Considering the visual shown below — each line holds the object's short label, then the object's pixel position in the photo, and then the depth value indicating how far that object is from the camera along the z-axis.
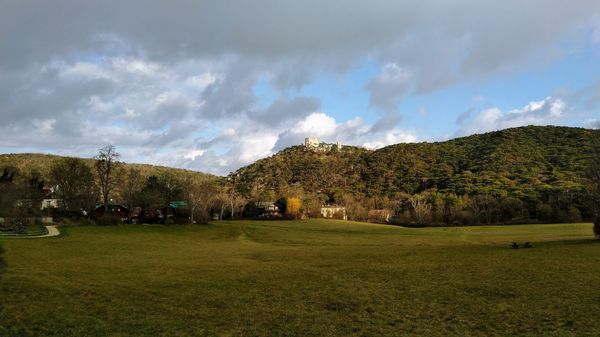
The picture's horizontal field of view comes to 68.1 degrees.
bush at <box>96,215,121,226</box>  69.56
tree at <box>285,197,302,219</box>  126.41
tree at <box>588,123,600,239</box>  44.59
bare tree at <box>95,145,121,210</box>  84.31
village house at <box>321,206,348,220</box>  139.25
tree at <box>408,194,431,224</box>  123.79
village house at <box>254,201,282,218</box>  129.25
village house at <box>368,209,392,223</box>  133.75
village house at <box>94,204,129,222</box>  97.32
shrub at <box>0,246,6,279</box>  24.60
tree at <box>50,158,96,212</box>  87.44
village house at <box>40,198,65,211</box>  99.62
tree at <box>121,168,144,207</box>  94.94
